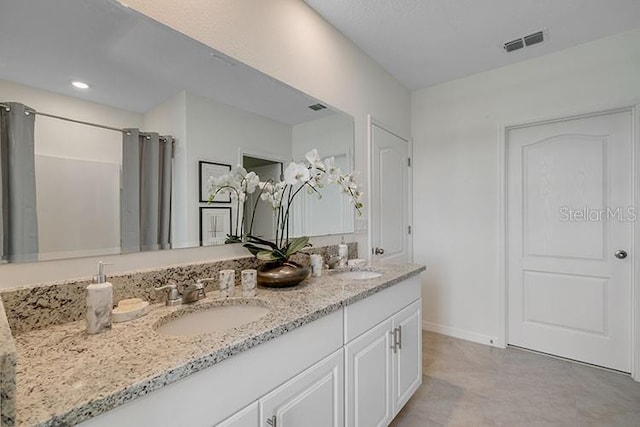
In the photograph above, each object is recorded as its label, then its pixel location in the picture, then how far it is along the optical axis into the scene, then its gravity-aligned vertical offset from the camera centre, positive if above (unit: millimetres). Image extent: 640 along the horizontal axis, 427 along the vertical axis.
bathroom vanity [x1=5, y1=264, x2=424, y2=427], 585 -388
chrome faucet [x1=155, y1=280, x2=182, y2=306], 1101 -307
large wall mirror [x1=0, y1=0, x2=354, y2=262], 888 +313
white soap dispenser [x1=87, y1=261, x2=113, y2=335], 842 -270
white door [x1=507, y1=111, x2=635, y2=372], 2236 -226
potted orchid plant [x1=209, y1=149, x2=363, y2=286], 1388 +93
